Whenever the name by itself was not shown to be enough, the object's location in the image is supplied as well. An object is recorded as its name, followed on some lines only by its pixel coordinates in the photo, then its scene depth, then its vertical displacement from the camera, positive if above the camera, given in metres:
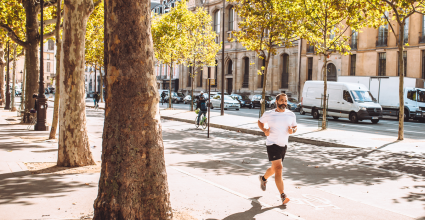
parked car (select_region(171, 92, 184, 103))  53.67 -0.30
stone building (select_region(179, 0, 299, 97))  45.72 +3.60
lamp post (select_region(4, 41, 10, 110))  31.12 -0.40
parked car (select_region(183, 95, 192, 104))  50.71 -0.51
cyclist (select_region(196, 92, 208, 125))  18.61 -0.45
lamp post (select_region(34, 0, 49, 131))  15.68 -0.62
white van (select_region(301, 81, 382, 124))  23.88 -0.22
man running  5.96 -0.49
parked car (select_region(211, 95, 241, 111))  37.66 -0.54
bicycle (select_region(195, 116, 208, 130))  18.84 -1.24
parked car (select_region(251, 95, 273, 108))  42.66 -0.43
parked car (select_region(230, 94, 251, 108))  44.50 -0.47
